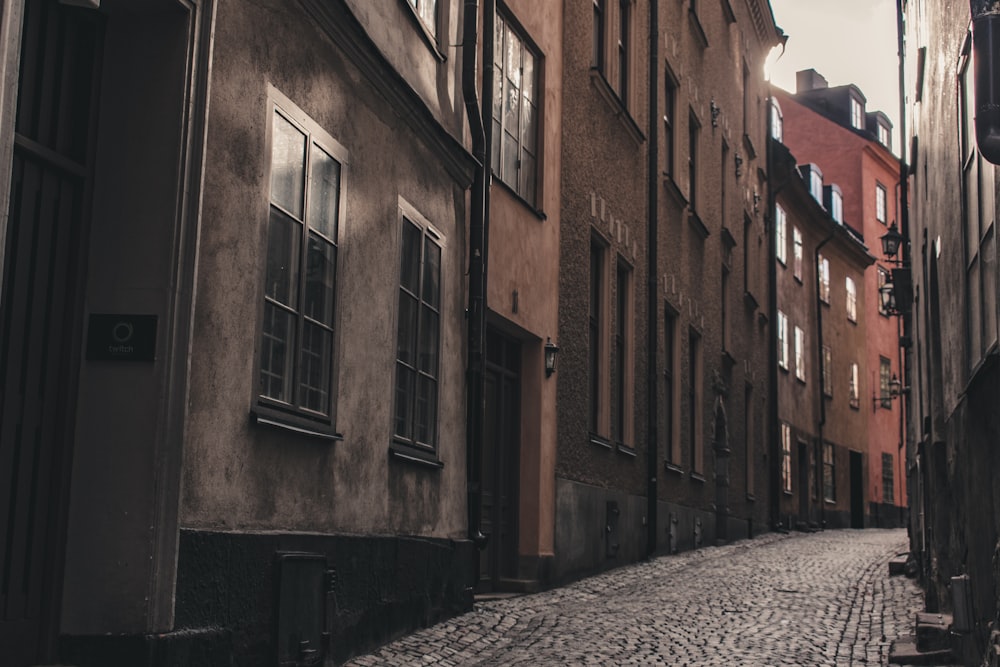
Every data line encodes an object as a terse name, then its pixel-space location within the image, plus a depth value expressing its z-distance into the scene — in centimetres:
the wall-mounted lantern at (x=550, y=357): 1299
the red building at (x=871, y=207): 3997
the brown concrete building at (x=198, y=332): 553
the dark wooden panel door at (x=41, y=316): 537
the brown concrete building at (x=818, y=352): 3069
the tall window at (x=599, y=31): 1584
